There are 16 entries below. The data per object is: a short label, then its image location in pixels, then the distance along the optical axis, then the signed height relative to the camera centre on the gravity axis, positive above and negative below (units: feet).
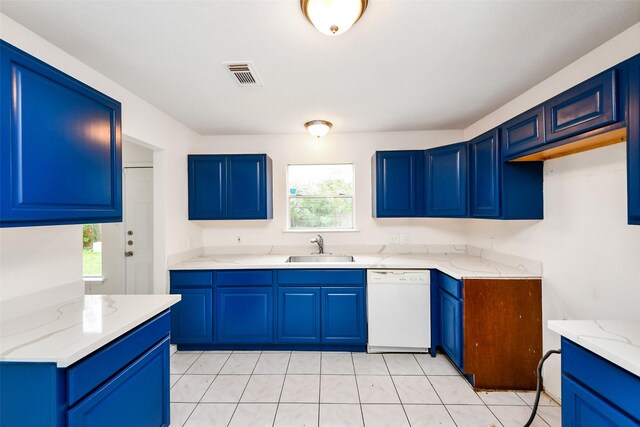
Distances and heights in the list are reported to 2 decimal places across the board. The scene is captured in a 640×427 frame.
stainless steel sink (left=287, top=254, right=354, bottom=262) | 10.31 -1.77
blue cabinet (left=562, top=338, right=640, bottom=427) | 3.28 -2.48
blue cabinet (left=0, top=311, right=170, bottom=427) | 3.30 -2.44
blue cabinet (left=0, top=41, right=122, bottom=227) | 3.60 +1.09
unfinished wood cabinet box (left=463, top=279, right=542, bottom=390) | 6.75 -3.10
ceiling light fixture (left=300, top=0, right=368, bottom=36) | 3.91 +3.02
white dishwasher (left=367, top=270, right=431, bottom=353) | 8.50 -3.16
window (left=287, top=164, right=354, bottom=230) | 11.13 +0.70
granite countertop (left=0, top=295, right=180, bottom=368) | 3.33 -1.72
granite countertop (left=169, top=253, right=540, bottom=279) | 7.20 -1.66
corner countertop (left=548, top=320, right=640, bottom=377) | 3.31 -1.84
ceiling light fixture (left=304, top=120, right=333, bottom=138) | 9.22 +3.03
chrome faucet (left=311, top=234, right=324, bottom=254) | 10.50 -1.16
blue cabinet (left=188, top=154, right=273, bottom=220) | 9.75 +1.01
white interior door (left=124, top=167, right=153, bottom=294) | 10.88 -0.32
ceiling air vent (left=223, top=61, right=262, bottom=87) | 5.86 +3.29
